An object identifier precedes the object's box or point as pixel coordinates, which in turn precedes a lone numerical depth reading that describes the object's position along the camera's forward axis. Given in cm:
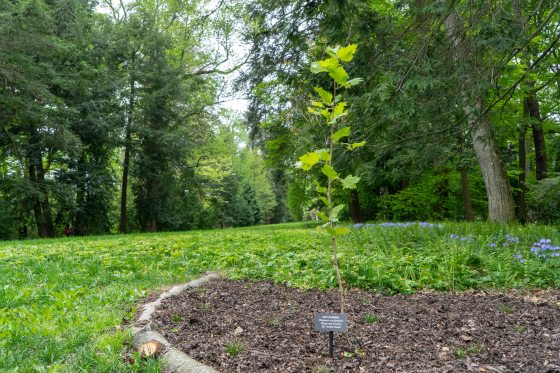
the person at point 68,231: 1770
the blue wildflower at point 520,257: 424
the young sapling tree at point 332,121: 210
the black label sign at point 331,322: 204
